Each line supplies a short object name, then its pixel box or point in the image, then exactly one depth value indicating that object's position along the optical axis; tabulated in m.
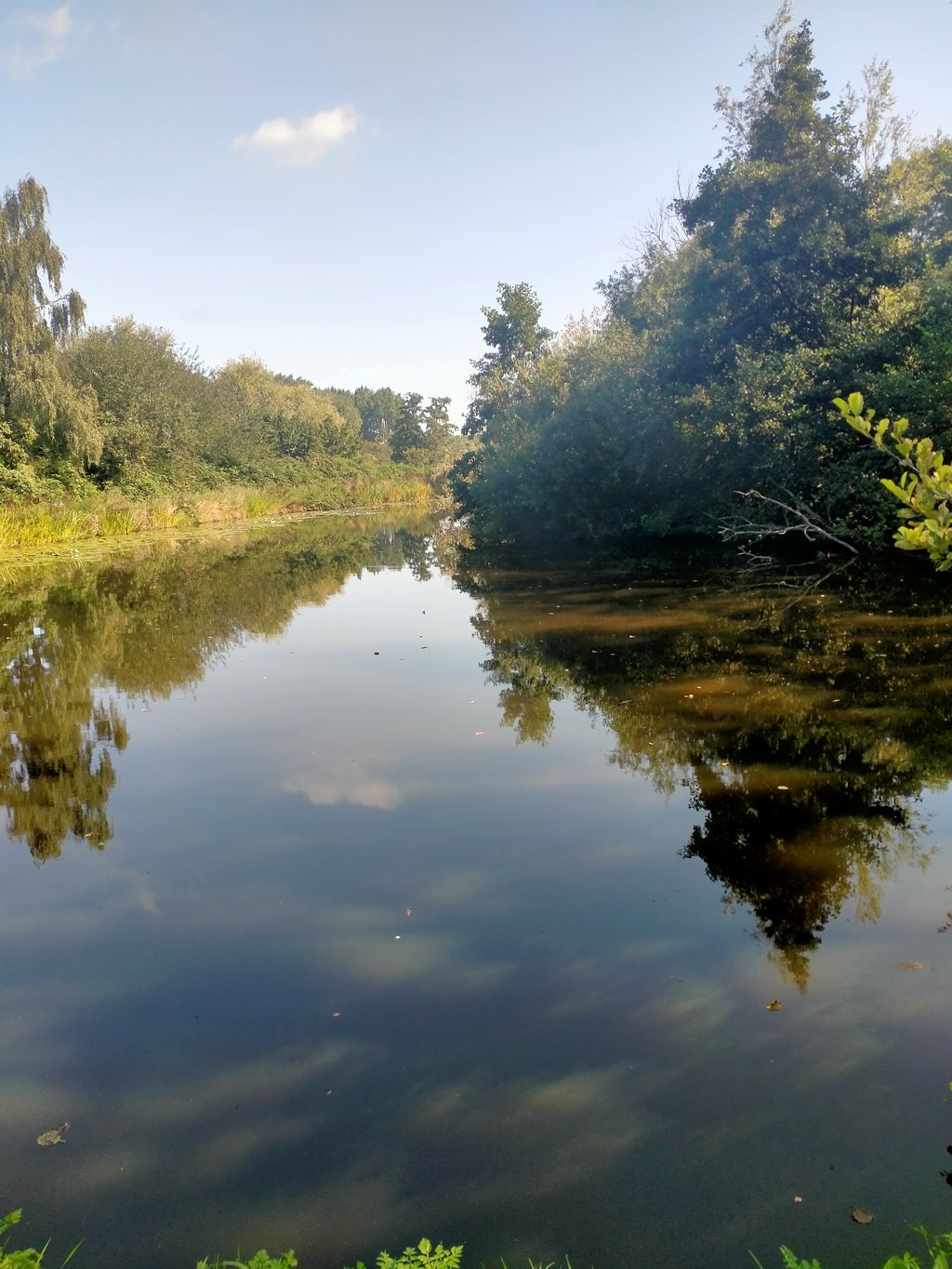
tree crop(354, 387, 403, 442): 122.31
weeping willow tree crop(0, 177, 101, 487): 30.38
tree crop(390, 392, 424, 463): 80.38
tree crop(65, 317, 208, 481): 37.69
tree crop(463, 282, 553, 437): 45.12
